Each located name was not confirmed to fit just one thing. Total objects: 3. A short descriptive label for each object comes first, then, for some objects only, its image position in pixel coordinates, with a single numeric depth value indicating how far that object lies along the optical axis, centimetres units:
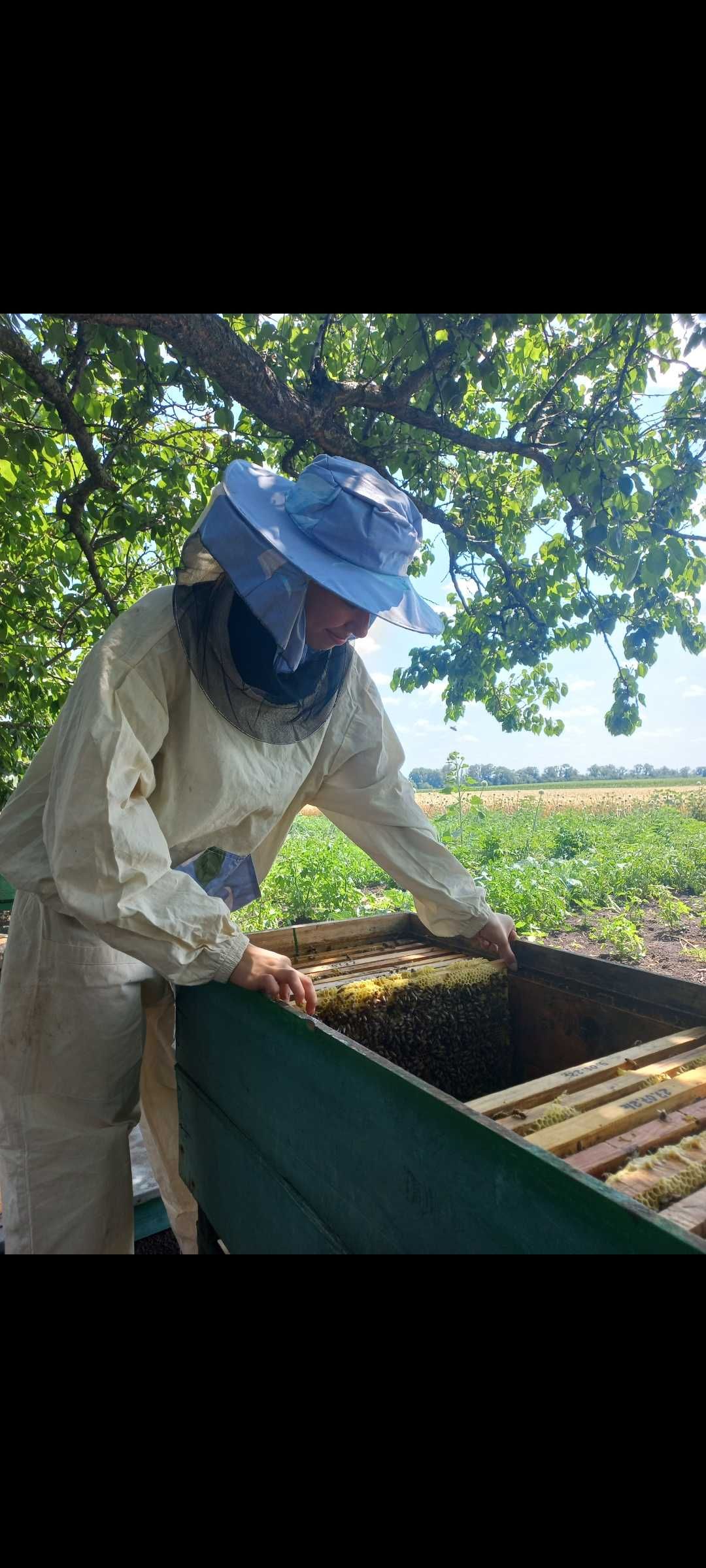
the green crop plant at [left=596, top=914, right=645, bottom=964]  575
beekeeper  153
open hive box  87
